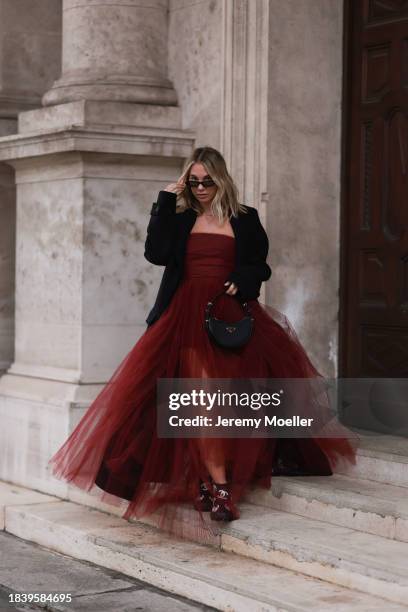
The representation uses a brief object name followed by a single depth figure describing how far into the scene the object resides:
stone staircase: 11.60
